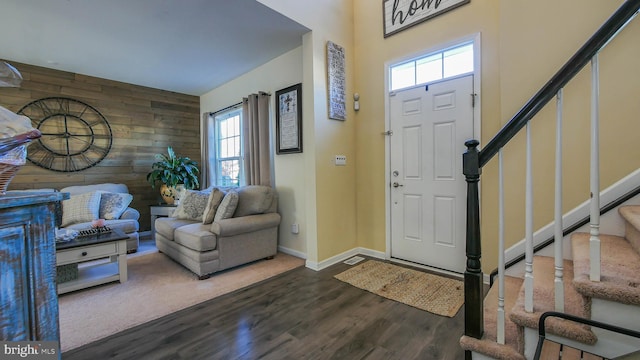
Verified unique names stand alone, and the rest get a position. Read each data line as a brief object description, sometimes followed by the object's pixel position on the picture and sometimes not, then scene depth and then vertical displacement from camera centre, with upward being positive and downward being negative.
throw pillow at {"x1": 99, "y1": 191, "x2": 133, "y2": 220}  3.72 -0.39
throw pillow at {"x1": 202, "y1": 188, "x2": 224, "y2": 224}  3.16 -0.37
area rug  1.93 -1.06
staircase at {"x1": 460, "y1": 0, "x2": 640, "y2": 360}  1.00 -0.45
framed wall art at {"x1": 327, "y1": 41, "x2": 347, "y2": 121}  3.03 +1.06
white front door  2.60 +0.00
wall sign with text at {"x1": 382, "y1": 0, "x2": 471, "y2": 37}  2.65 +1.67
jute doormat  2.12 -1.04
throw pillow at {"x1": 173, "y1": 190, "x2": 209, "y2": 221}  3.60 -0.41
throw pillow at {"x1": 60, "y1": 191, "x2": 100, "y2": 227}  3.50 -0.41
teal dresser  0.76 -0.27
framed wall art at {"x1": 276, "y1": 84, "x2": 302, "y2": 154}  3.31 +0.69
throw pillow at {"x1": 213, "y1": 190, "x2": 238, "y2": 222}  3.01 -0.36
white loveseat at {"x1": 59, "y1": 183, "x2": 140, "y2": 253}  3.51 -0.45
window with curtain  4.50 +0.48
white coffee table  2.42 -0.74
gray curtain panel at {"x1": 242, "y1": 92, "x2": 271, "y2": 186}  3.69 +0.49
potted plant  4.46 +0.04
